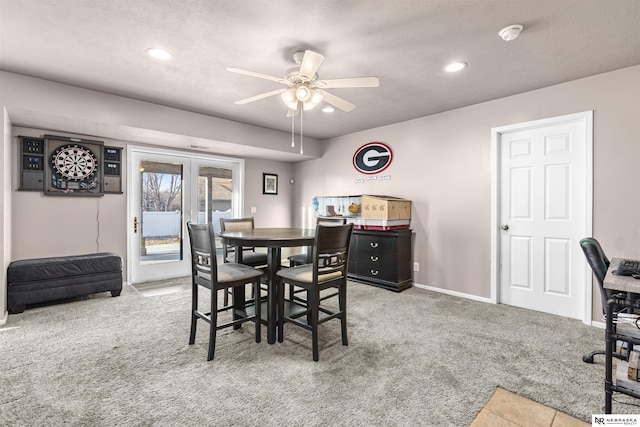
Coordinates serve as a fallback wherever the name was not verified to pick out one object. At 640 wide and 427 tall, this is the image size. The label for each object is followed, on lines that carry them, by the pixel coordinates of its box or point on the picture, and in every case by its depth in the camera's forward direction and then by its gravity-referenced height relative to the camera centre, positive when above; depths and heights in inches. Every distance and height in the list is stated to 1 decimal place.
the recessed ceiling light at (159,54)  95.3 +51.2
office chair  76.8 -12.6
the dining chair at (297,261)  123.7 -21.4
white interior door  119.0 -0.1
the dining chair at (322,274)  87.0 -19.9
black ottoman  123.3 -30.9
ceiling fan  83.4 +38.2
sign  183.2 +34.5
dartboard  148.1 +23.9
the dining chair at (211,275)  87.6 -20.3
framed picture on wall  230.2 +21.7
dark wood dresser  159.9 -26.2
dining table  92.6 -10.5
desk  61.3 -25.8
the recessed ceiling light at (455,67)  104.9 +52.3
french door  174.6 +3.7
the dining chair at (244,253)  128.4 -19.7
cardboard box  160.2 +2.5
